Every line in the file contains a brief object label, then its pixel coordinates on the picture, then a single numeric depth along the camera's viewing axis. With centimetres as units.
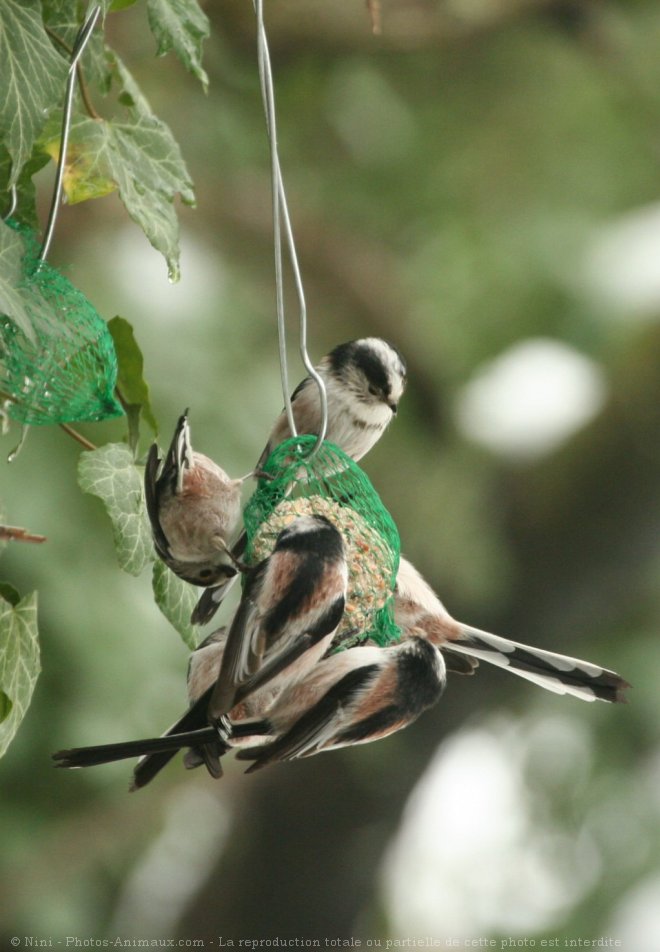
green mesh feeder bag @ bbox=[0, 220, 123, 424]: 525
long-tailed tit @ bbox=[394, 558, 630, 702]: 536
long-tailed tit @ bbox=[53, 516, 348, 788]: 519
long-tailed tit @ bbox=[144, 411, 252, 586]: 526
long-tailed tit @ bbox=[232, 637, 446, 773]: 522
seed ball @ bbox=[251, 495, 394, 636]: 529
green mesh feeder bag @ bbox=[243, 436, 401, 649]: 529
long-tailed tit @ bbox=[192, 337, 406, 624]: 546
